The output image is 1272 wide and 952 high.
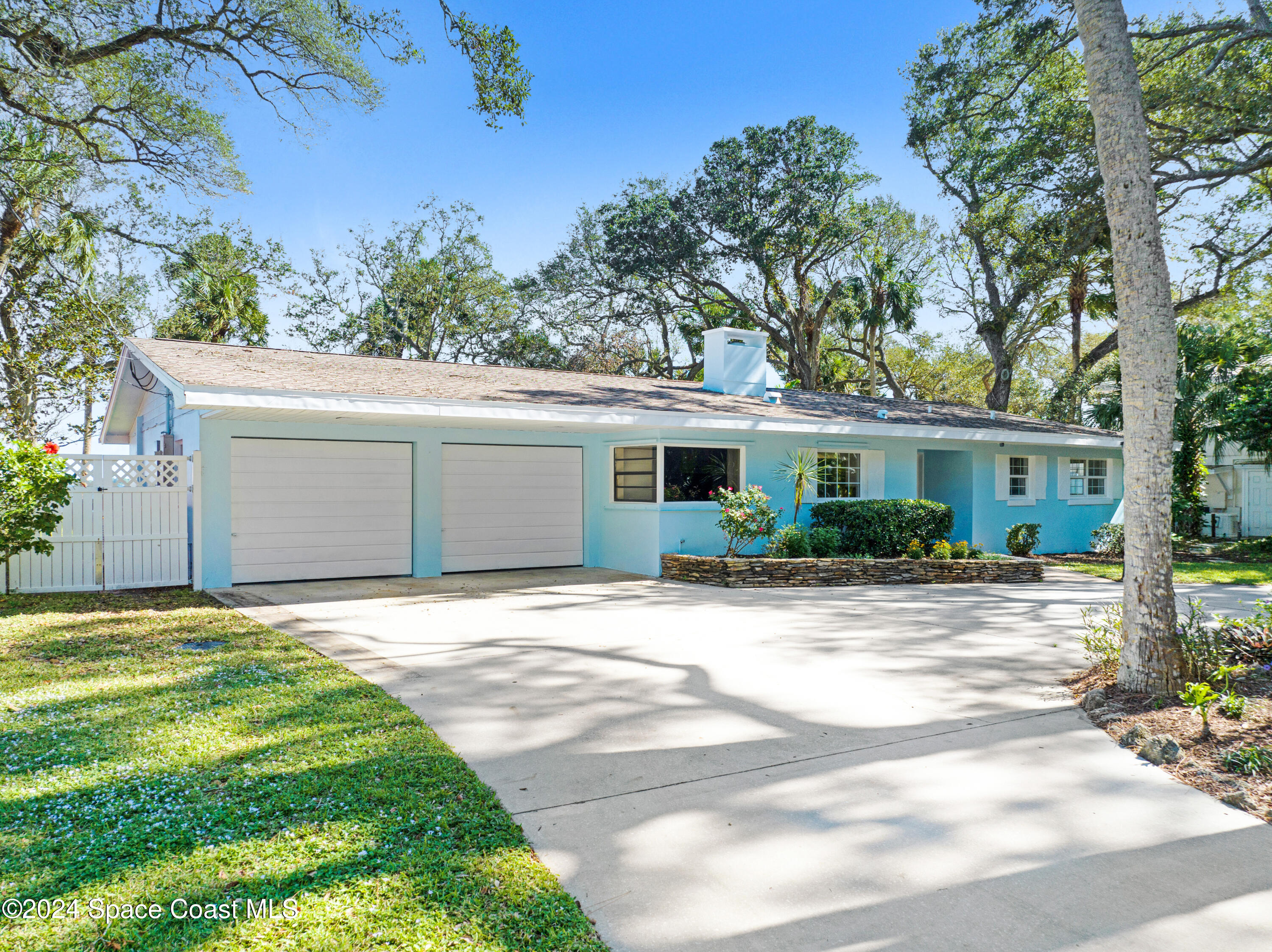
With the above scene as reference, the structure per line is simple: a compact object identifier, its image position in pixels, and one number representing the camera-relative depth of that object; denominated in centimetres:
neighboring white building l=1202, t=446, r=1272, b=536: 2095
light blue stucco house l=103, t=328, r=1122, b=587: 993
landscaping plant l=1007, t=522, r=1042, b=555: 1465
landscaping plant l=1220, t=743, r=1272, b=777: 381
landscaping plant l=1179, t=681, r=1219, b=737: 421
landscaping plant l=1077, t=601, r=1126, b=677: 551
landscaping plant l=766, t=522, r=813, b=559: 1159
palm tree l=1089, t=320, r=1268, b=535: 1619
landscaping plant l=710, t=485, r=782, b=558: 1140
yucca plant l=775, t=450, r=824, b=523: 1246
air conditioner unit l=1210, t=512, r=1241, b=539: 2055
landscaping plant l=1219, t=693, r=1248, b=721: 435
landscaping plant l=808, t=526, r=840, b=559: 1199
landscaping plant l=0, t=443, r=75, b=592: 827
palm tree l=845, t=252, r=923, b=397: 2347
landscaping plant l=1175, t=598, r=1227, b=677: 496
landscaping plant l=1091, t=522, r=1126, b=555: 1577
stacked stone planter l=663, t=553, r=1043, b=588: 1086
